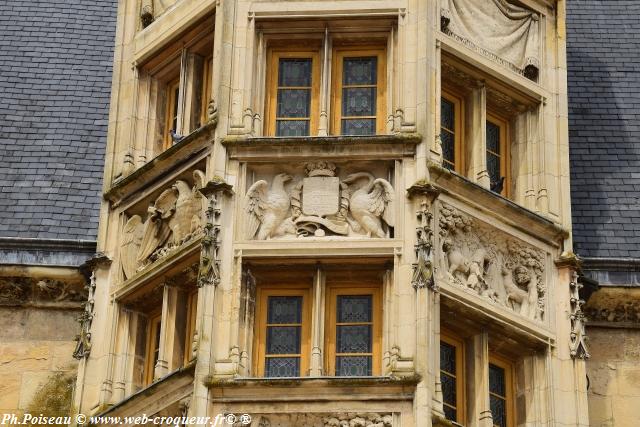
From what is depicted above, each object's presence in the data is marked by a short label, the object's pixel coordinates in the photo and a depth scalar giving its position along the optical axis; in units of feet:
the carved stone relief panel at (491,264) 86.33
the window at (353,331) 83.35
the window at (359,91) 88.43
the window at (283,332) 83.66
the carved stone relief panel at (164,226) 87.86
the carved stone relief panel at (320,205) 85.30
